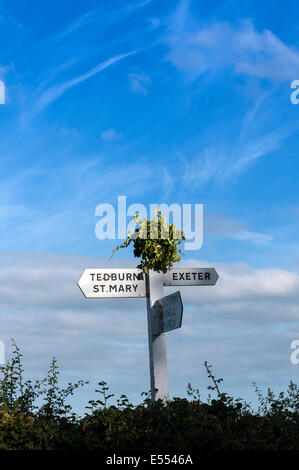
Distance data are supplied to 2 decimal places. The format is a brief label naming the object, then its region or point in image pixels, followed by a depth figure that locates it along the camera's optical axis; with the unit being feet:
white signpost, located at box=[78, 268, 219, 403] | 33.83
